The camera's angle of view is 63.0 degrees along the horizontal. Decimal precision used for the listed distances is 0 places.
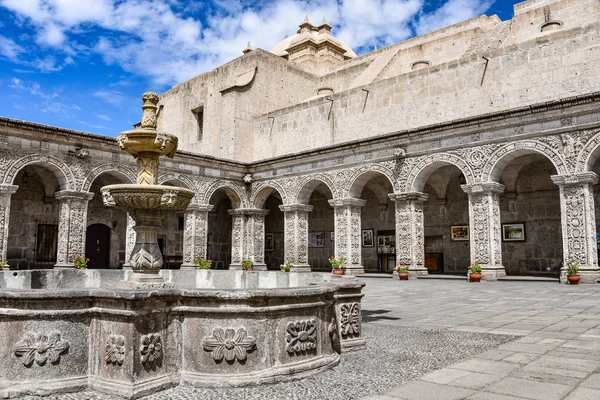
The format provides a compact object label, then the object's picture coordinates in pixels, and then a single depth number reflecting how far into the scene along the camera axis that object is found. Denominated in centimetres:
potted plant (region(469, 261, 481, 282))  1466
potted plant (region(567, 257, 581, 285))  1298
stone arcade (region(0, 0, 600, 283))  1477
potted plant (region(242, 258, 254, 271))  2005
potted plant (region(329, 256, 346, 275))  1792
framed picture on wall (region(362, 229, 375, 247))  2230
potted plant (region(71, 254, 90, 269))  1520
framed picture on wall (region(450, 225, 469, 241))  1940
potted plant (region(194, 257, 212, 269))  1836
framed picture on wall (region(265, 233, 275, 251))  2606
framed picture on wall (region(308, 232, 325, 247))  2414
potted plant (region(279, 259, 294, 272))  1831
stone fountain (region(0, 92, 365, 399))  393
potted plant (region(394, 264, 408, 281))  1625
